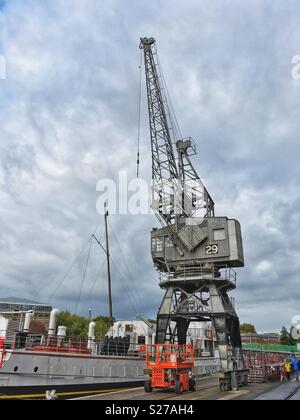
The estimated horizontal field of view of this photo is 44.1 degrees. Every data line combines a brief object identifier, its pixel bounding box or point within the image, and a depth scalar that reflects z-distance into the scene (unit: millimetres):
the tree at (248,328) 126875
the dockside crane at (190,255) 30953
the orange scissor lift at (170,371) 21906
